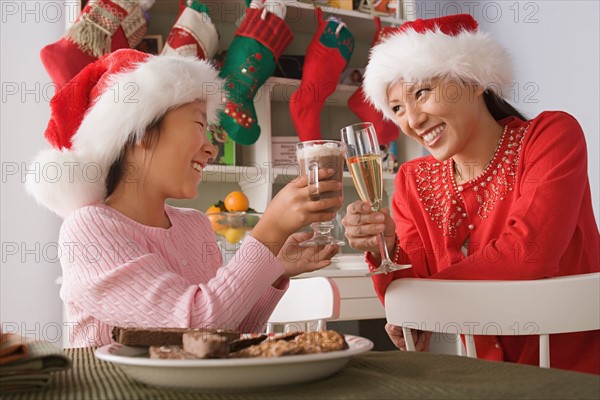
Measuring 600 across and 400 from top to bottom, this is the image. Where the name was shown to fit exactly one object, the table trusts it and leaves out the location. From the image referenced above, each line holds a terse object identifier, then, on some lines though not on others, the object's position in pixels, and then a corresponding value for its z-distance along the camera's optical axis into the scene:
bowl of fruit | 2.28
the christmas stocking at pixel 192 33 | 2.22
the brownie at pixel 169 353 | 0.47
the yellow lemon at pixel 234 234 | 2.29
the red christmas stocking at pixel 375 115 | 2.58
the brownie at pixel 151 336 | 0.55
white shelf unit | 2.46
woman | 1.20
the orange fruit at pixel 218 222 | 2.28
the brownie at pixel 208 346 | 0.47
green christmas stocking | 2.29
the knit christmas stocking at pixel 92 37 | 2.06
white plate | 0.43
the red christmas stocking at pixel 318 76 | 2.45
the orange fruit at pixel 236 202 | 2.32
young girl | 0.86
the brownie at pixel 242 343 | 0.52
